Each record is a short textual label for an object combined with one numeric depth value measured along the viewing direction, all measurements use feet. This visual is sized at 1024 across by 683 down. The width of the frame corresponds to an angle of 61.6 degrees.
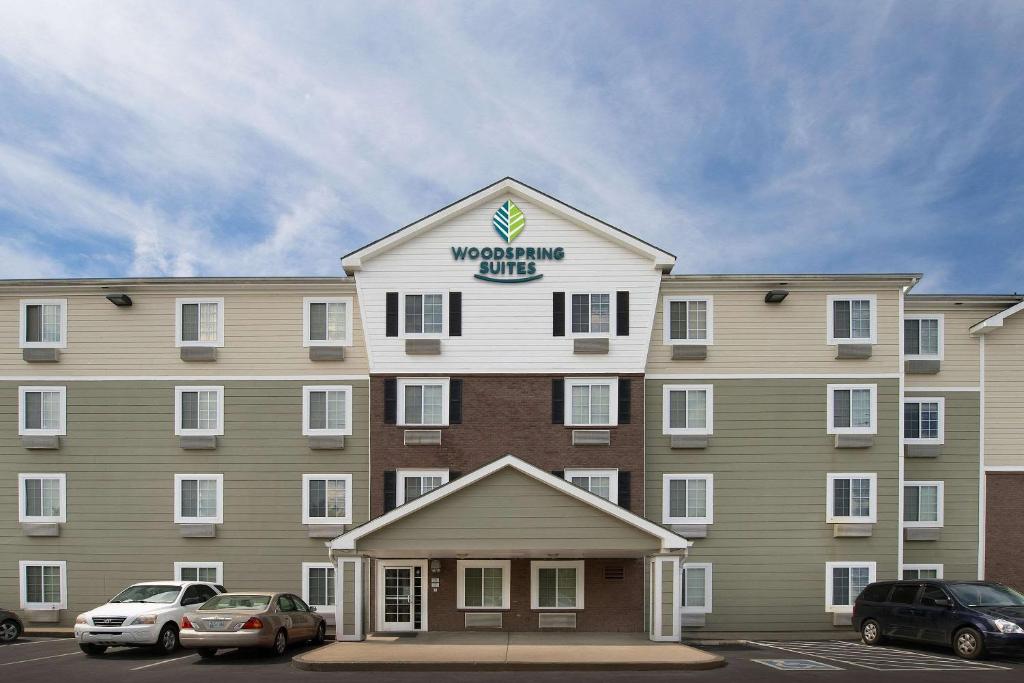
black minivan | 61.67
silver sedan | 60.95
